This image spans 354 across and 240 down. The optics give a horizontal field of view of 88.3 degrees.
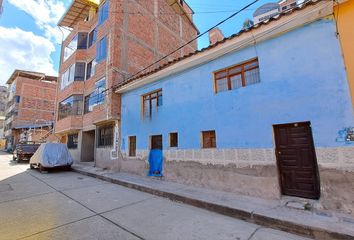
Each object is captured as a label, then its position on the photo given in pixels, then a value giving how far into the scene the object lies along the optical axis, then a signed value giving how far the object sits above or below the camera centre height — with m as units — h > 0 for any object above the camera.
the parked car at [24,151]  17.91 -0.07
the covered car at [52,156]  12.08 -0.42
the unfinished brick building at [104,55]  11.97 +7.01
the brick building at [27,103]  35.50 +9.57
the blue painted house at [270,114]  4.50 +0.91
